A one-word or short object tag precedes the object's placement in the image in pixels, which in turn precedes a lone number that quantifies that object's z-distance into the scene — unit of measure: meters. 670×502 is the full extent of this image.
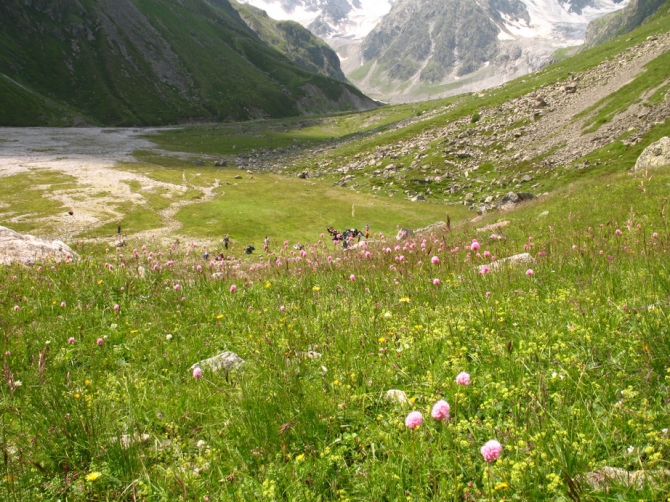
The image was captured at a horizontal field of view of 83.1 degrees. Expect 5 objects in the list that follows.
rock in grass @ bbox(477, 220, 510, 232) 21.17
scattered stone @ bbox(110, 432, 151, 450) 3.31
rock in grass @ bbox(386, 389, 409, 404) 3.52
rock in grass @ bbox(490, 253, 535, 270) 7.33
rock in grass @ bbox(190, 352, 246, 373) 4.71
